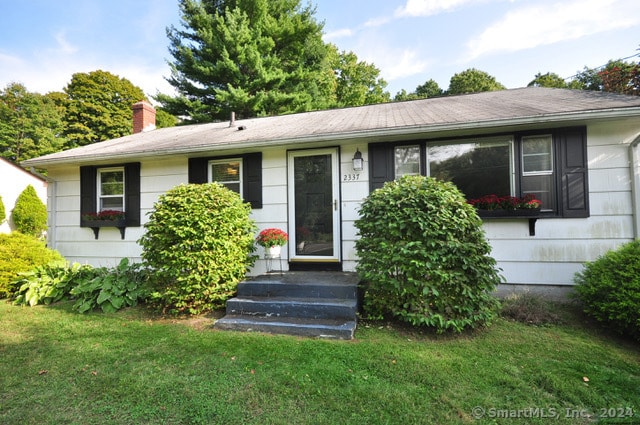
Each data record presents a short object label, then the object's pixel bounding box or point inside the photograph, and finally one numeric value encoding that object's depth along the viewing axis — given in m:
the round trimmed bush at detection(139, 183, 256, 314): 3.89
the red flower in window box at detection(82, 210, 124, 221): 5.76
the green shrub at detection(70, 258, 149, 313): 4.36
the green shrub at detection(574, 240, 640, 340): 2.94
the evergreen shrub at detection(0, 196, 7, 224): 9.30
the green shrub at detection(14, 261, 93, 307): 4.71
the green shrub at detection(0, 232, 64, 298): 4.90
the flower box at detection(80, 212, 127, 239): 5.71
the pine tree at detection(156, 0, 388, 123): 12.79
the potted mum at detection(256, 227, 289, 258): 4.30
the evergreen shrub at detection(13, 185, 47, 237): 9.54
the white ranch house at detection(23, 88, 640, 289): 3.93
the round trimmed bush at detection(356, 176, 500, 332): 3.20
